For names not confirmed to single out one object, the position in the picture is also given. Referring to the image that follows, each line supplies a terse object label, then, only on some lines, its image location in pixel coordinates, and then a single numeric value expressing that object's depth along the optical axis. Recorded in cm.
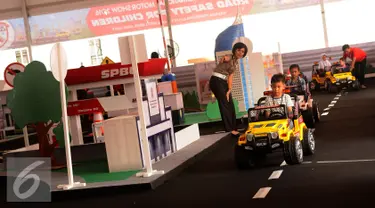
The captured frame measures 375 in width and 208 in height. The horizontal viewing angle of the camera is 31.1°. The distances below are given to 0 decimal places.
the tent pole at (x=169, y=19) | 2505
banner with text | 2469
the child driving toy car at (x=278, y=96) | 841
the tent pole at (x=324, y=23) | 2441
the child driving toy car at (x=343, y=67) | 1905
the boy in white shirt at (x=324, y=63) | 2052
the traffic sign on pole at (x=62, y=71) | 779
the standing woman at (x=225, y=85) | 1112
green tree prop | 968
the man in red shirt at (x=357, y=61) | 1890
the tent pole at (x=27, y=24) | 2539
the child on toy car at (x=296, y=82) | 1141
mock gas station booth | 854
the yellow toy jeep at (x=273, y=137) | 764
